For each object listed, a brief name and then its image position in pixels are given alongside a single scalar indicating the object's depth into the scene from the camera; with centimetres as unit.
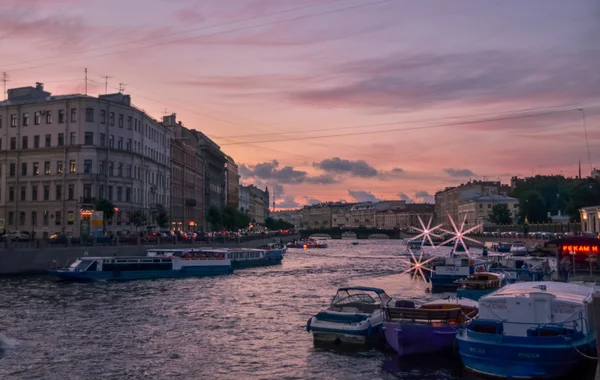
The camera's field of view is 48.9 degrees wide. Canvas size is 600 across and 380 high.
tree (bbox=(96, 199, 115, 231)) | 7038
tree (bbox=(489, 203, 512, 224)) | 17266
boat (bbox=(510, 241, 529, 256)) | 8351
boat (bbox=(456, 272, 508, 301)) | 3519
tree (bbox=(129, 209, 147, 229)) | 7612
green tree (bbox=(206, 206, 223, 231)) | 11438
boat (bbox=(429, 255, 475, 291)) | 4997
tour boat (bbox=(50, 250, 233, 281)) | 5291
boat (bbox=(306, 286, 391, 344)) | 2461
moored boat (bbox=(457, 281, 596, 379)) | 1930
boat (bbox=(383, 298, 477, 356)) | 2308
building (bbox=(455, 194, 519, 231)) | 19238
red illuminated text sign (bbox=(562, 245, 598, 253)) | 4346
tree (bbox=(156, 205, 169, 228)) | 8588
